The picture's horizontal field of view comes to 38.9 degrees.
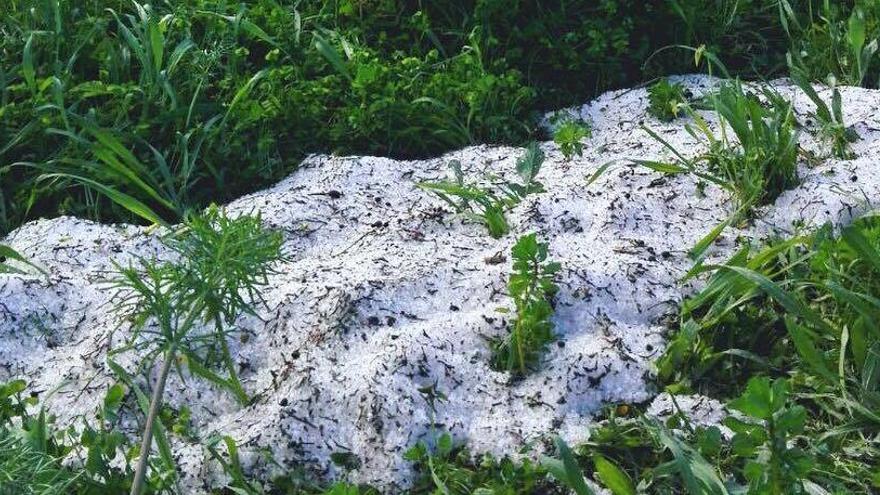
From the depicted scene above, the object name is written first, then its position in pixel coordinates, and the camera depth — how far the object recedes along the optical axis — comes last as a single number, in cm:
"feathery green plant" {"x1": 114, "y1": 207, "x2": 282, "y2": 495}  244
